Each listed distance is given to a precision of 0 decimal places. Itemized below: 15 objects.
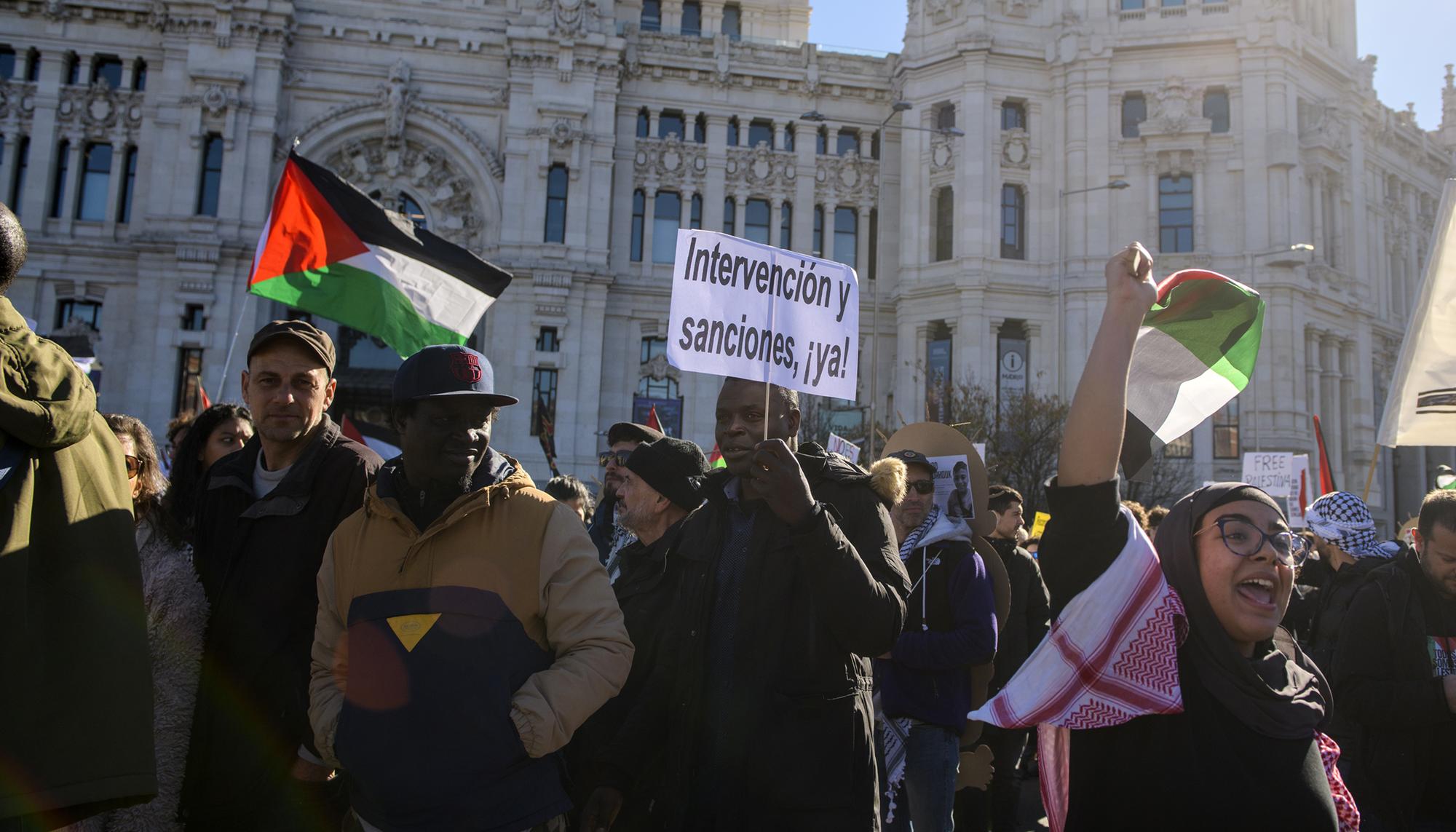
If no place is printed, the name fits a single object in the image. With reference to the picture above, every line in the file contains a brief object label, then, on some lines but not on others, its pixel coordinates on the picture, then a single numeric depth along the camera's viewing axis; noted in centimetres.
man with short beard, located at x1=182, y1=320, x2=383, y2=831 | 342
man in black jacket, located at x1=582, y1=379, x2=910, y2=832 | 309
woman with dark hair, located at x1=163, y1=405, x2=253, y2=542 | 462
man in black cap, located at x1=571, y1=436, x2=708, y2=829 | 355
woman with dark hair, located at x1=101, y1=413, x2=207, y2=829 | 335
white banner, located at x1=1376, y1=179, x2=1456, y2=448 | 526
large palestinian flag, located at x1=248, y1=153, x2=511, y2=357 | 805
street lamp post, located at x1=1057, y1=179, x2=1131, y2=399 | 3070
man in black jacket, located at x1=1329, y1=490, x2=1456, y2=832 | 394
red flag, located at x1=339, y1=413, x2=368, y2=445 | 896
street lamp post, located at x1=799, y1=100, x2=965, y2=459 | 2311
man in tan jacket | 279
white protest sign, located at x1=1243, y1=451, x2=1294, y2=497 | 1902
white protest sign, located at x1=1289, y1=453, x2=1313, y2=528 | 1888
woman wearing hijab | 255
